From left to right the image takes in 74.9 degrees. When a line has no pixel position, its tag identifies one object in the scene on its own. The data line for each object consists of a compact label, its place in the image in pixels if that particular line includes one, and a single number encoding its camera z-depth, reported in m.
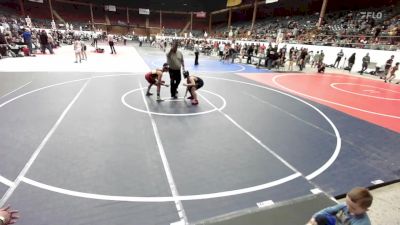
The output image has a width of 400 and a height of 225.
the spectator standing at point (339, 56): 18.56
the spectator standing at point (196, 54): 16.78
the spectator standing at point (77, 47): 14.21
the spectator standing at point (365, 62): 16.58
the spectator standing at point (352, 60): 17.22
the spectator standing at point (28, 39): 16.42
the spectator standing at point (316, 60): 18.84
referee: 7.11
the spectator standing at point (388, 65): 14.93
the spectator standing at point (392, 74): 13.76
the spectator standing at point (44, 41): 17.63
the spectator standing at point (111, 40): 20.48
